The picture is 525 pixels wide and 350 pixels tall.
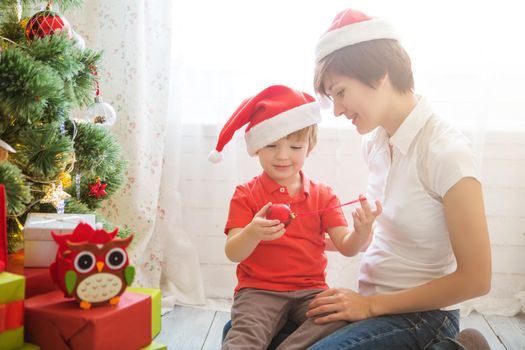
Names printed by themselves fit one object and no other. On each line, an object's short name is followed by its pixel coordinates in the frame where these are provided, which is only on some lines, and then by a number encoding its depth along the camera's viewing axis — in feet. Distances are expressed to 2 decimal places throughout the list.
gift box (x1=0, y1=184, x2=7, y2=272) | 3.81
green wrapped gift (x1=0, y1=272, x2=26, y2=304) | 3.49
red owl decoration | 3.51
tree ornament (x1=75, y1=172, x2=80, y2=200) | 5.07
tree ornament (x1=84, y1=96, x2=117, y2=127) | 5.38
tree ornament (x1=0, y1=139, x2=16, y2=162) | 4.18
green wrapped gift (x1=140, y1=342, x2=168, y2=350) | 3.85
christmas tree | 4.04
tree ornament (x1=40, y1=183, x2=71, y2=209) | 4.73
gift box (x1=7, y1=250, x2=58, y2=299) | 3.97
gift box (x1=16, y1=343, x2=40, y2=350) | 3.59
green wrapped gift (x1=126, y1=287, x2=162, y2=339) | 3.94
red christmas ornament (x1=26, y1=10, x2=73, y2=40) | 4.58
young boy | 4.47
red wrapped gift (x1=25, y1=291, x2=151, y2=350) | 3.46
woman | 3.94
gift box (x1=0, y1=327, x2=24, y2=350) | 3.49
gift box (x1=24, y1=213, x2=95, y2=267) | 4.09
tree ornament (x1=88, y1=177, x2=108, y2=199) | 5.30
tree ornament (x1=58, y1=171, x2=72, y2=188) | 4.80
